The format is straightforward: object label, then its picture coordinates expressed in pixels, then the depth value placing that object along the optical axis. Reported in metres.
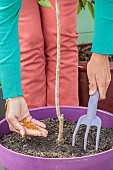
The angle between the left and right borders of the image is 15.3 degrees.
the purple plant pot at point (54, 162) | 1.16
